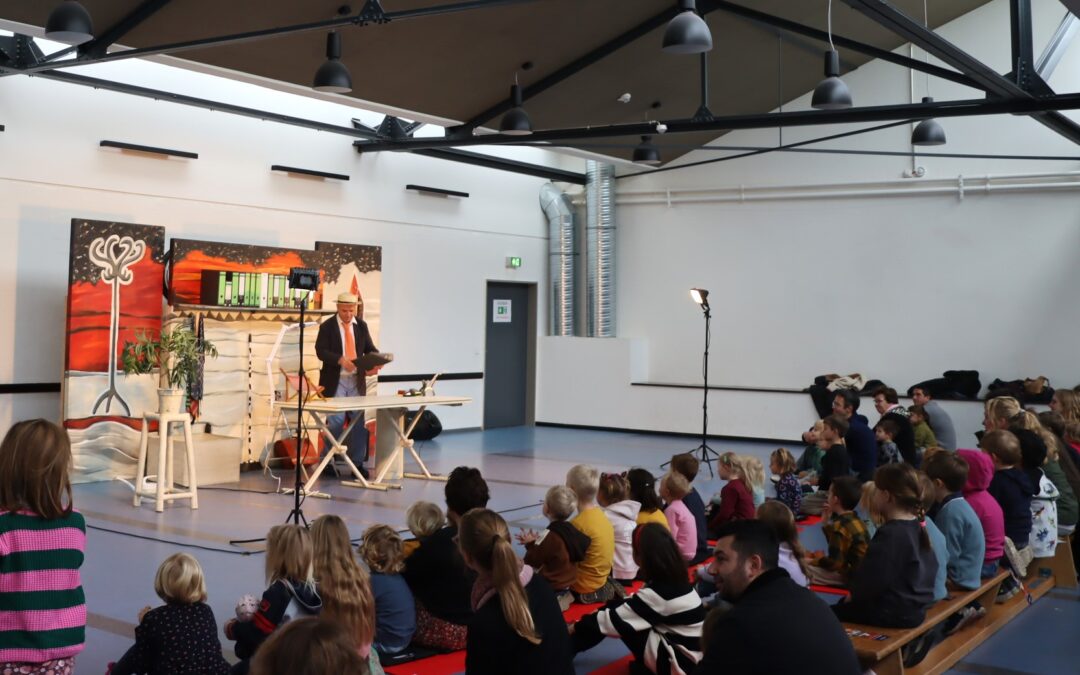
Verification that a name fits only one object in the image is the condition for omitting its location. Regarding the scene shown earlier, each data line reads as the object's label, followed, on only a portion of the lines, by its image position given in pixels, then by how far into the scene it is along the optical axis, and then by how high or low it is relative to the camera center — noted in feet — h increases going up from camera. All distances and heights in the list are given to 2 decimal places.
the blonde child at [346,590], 11.00 -2.32
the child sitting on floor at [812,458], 27.53 -2.18
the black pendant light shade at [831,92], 24.84 +6.80
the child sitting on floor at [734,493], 20.93 -2.31
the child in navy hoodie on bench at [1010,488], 19.70 -1.98
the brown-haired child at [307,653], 4.89 -1.32
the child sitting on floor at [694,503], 20.31 -2.44
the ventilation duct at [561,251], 49.16 +5.81
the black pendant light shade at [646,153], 37.96 +8.12
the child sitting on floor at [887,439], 27.02 -1.52
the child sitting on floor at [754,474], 21.36 -1.96
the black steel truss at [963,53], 22.15 +7.77
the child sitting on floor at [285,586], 12.28 -2.55
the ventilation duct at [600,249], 48.44 +5.83
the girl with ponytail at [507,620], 10.71 -2.54
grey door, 48.14 +0.77
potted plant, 30.04 +0.37
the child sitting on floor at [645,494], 17.88 -2.07
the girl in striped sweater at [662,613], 12.95 -3.02
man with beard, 8.75 -2.15
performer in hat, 32.96 +0.50
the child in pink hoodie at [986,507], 18.54 -2.22
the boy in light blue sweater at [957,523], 17.47 -2.36
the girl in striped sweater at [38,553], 9.88 -1.81
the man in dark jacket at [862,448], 26.43 -1.73
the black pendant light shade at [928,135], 32.71 +7.68
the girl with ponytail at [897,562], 14.74 -2.56
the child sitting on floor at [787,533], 14.53 -2.15
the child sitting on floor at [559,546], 16.37 -2.69
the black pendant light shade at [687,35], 19.88 +6.48
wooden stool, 26.78 -2.34
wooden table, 29.12 -1.73
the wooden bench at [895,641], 13.76 -3.53
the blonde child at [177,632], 10.96 -2.78
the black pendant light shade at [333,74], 22.82 +6.48
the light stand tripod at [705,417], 37.01 -1.45
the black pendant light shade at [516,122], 28.25 +6.80
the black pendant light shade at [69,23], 19.33 +6.35
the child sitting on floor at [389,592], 14.06 -3.02
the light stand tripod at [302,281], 23.38 +2.01
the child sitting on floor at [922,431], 29.94 -1.44
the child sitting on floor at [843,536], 17.20 -2.59
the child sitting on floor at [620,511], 18.75 -2.41
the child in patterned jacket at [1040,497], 20.13 -2.26
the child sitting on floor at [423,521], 15.29 -2.16
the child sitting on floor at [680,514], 19.43 -2.56
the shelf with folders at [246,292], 32.96 +2.52
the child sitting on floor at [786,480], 24.57 -2.41
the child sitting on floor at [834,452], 24.48 -1.69
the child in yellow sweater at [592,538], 17.16 -2.67
